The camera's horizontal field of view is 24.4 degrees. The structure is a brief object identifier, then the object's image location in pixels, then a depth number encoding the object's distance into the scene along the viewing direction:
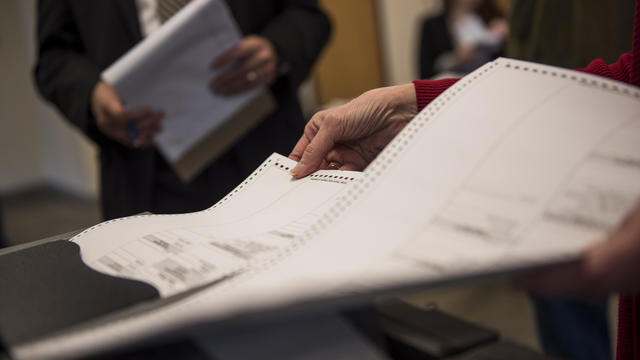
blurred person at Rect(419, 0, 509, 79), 4.18
